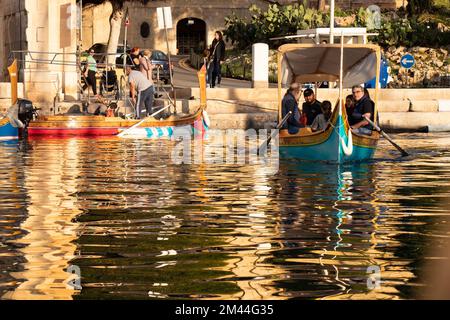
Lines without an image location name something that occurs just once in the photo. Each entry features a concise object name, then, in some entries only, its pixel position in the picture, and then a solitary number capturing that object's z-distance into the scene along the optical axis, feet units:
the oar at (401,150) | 84.49
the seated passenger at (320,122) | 81.72
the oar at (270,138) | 82.12
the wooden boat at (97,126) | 104.12
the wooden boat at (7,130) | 103.86
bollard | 130.62
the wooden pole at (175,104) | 113.13
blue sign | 141.18
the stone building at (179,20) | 236.02
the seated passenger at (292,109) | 82.38
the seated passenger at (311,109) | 83.41
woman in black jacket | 129.90
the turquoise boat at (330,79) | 76.33
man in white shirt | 104.78
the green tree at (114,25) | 166.81
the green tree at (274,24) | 179.63
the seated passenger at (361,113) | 80.43
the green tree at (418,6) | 205.77
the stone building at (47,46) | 122.52
